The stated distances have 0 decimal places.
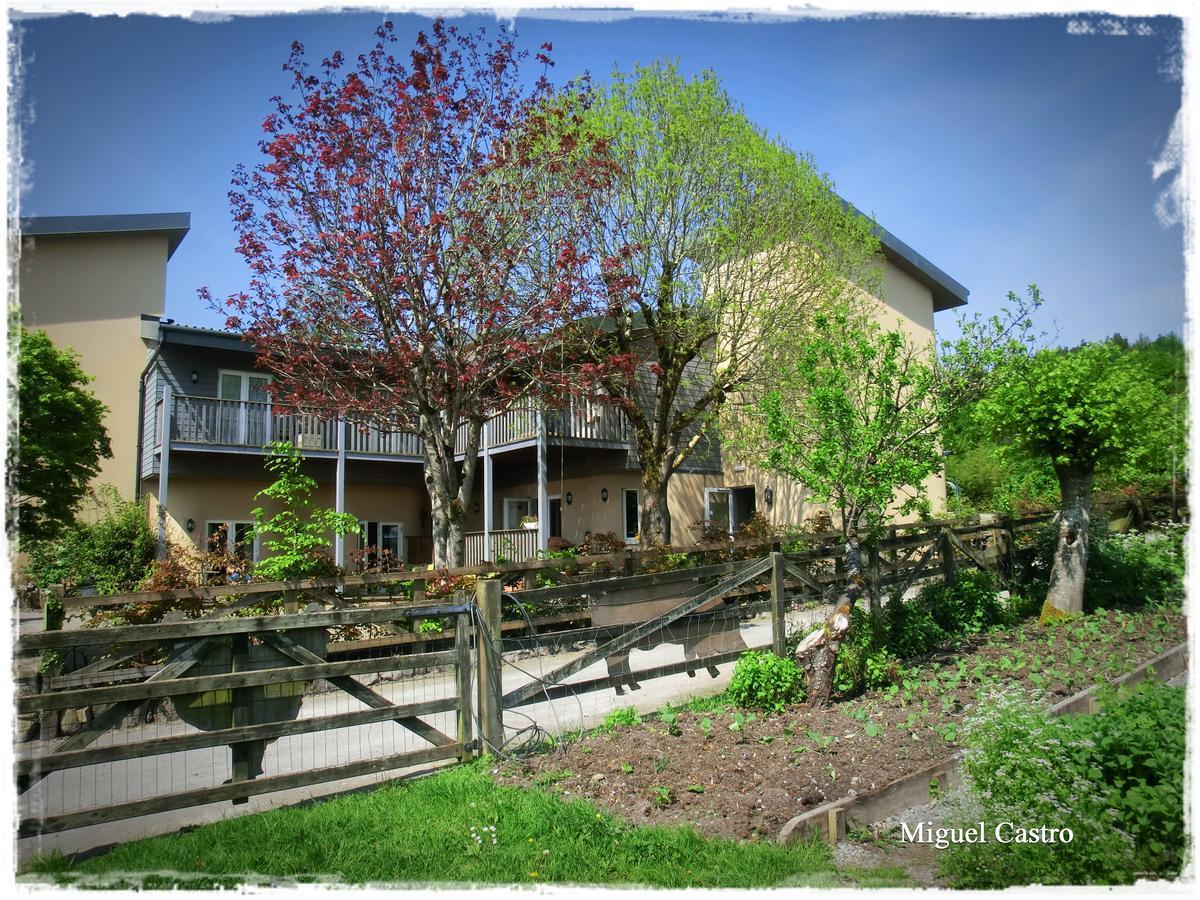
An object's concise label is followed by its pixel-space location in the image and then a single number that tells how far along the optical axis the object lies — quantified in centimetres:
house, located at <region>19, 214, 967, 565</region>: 1864
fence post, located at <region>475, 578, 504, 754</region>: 598
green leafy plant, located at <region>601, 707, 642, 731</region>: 645
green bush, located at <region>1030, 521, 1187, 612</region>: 1100
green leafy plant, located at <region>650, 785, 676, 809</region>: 482
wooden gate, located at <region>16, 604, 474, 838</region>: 464
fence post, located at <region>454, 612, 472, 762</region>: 590
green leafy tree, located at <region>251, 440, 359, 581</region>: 1031
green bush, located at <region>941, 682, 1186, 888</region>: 342
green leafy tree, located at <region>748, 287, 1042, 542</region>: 814
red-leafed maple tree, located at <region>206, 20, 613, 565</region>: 1087
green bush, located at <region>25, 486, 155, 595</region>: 1709
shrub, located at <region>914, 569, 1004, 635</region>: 984
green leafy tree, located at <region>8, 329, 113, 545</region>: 1377
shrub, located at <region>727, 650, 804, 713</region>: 688
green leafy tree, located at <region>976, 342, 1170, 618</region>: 951
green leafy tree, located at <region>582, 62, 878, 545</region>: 1370
